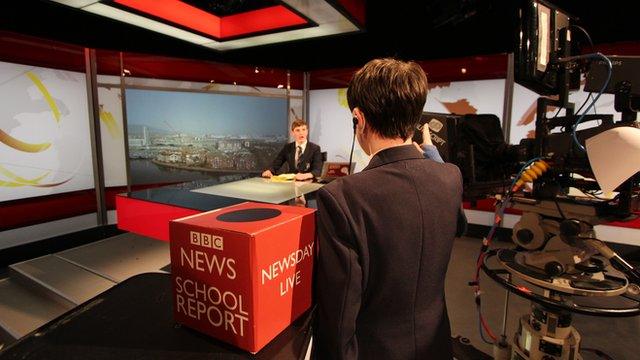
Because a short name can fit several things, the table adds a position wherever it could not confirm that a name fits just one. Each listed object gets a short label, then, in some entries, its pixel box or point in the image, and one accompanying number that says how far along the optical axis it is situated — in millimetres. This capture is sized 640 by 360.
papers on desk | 3301
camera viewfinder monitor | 1309
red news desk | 2062
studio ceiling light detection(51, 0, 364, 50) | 3119
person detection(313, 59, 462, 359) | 731
